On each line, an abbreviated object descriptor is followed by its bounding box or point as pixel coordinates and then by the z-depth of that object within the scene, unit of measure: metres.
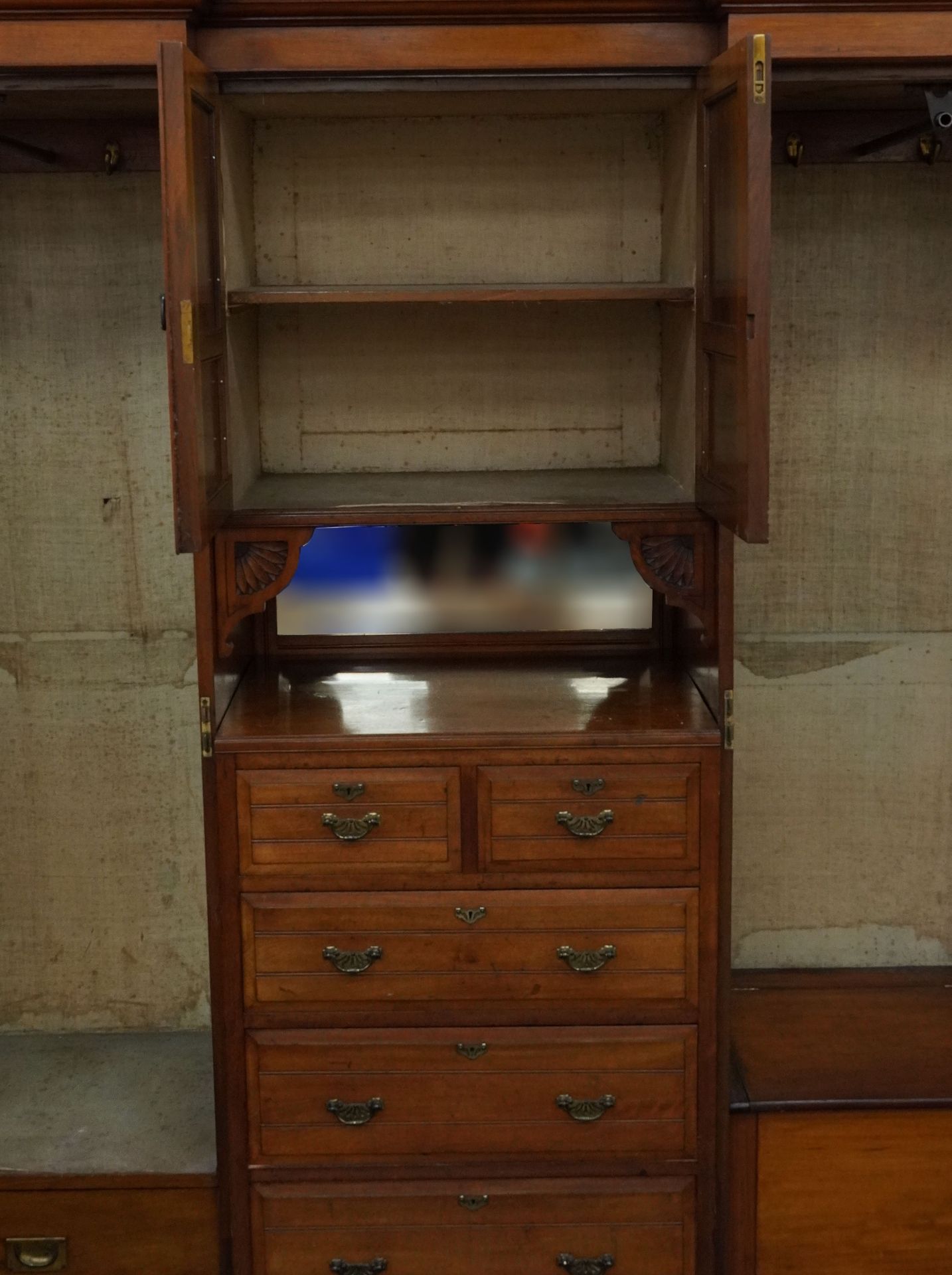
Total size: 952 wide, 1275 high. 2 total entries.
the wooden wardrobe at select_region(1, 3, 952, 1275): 2.62
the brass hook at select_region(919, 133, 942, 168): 2.99
